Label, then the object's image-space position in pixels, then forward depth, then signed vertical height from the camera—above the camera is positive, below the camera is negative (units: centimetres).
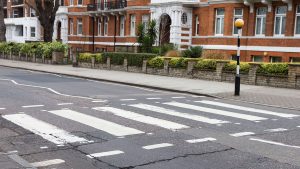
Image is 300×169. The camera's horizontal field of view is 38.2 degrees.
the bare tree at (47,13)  3874 +327
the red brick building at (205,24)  2825 +222
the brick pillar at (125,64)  2795 -88
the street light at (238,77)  1568 -92
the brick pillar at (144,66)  2606 -93
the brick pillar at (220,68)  2092 -79
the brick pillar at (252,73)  1956 -94
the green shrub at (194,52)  2544 -4
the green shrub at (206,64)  2162 -65
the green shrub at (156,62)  2502 -66
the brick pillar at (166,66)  2436 -84
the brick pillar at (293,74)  1788 -88
